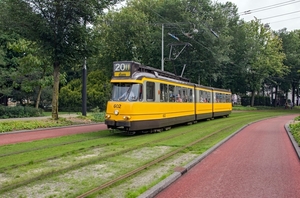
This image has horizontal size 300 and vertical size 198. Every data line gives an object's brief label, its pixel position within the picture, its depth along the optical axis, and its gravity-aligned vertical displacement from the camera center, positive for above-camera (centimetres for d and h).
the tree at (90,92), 4138 +124
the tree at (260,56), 5418 +780
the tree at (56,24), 2038 +488
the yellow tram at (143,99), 1602 +15
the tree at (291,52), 6338 +978
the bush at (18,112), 2721 -83
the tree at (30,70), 2538 +286
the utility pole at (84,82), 2697 +162
